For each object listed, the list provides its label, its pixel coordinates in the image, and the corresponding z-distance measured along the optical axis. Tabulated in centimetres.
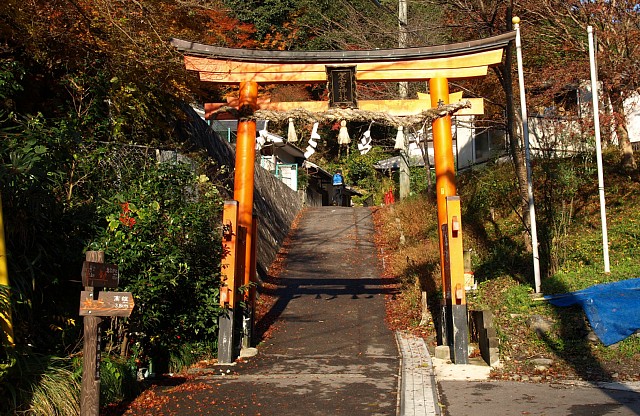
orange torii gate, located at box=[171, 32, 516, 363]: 1183
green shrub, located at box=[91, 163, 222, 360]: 902
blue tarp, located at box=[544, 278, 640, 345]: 1037
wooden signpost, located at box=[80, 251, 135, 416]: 664
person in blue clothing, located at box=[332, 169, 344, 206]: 4300
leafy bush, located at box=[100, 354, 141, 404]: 791
